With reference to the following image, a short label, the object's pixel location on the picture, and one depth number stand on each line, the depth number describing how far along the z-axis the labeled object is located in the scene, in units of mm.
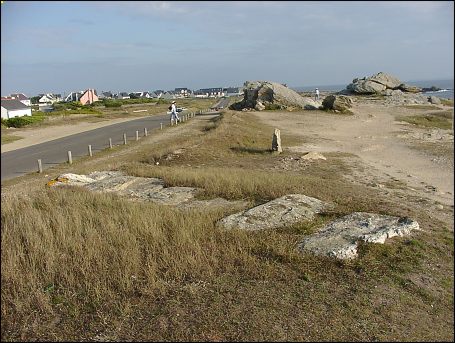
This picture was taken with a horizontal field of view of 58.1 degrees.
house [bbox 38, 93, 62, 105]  135125
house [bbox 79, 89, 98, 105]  106169
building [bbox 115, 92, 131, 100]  170088
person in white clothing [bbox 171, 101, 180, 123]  37600
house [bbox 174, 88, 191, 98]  179812
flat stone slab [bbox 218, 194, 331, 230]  6969
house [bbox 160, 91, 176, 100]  164250
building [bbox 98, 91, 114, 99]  165450
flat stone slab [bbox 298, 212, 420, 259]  5831
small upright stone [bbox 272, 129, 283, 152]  19698
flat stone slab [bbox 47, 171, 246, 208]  8906
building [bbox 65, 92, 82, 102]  117369
